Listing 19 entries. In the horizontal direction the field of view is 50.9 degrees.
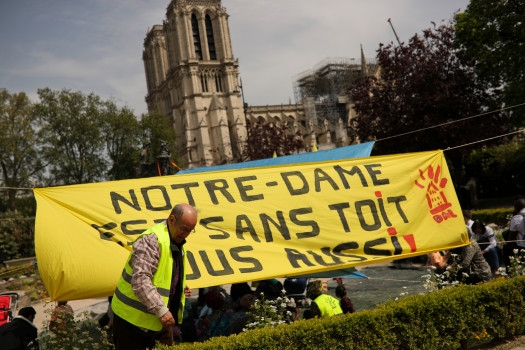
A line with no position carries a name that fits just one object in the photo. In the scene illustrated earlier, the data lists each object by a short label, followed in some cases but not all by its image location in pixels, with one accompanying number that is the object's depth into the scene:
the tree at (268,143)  50.94
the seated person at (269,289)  9.11
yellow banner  5.67
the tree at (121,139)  55.47
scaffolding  90.56
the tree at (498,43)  25.16
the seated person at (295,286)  10.51
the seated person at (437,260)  8.12
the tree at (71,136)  50.50
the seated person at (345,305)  8.02
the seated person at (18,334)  6.74
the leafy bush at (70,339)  6.19
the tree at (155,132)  63.00
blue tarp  9.36
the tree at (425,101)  27.91
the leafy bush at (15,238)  32.72
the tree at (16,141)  43.59
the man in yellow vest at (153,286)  4.34
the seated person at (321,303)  7.17
